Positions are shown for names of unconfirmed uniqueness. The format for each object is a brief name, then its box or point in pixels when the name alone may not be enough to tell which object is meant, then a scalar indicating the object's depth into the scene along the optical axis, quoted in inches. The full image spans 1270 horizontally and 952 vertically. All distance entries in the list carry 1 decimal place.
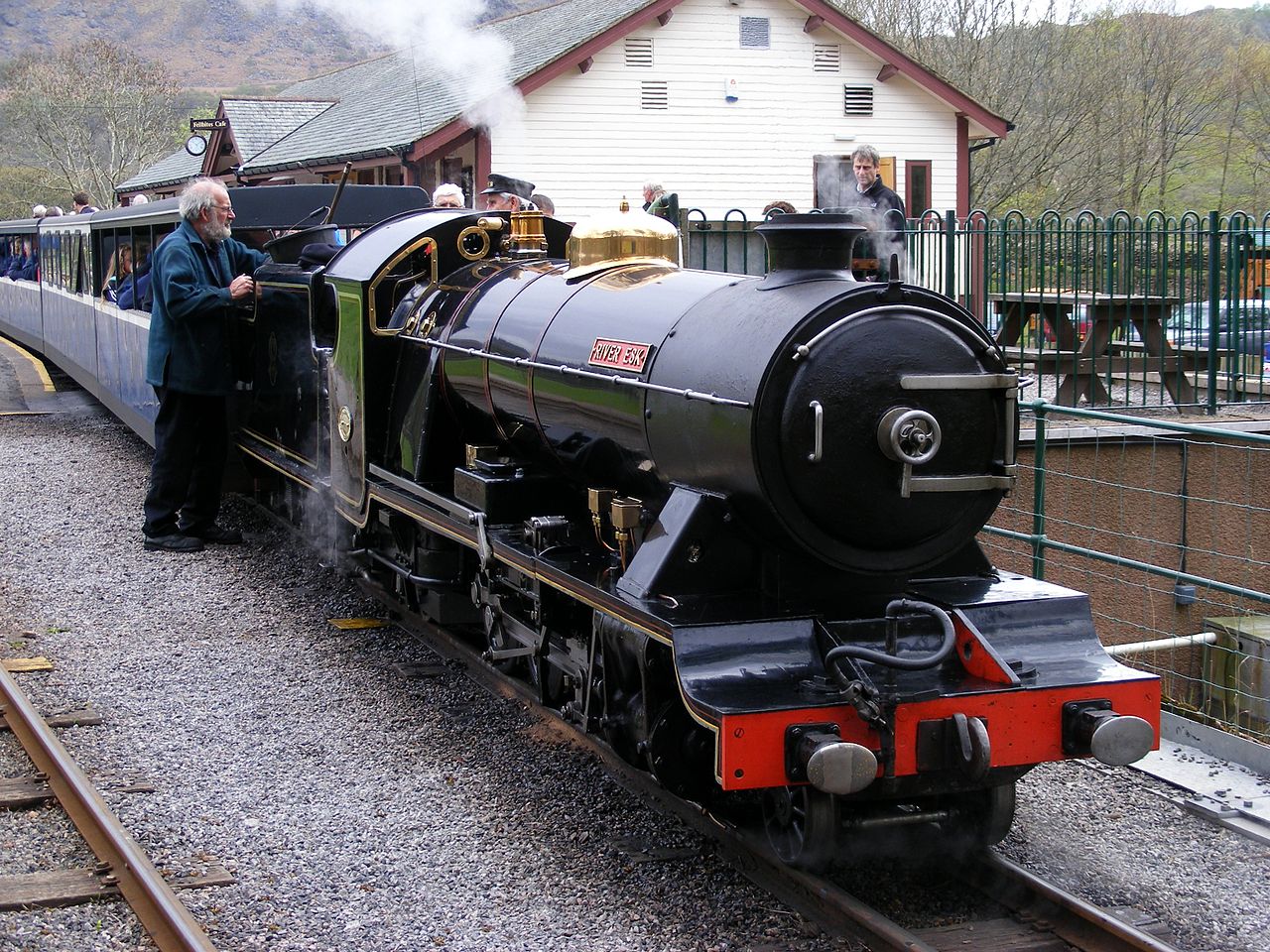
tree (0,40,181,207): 1891.0
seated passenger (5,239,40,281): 772.4
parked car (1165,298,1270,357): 388.5
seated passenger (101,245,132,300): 454.3
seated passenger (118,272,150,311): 423.0
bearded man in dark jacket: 323.6
